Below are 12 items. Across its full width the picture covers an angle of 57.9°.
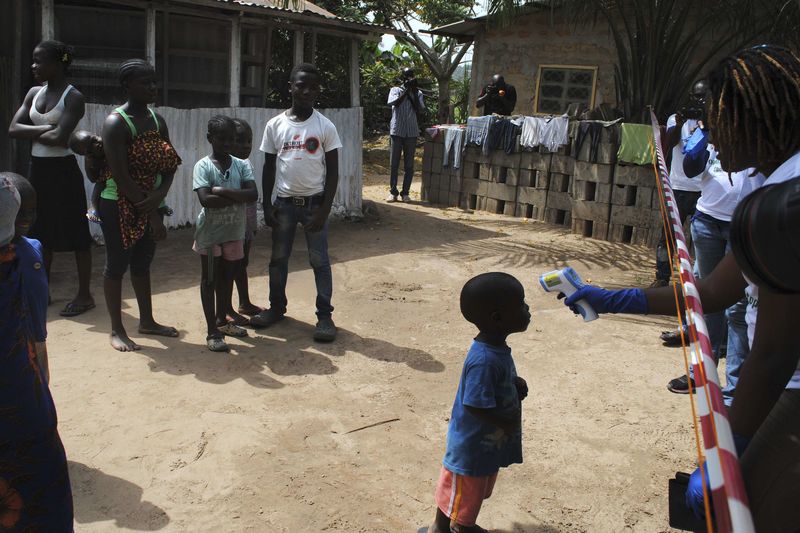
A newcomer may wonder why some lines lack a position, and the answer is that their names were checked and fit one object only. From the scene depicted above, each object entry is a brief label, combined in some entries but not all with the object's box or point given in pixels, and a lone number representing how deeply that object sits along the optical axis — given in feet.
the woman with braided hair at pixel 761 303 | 5.74
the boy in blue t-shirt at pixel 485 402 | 8.99
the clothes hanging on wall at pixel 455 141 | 38.40
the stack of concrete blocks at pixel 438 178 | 39.91
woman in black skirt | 17.83
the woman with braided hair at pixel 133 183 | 15.74
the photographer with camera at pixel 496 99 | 40.73
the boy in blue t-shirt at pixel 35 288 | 7.89
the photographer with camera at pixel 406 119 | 39.63
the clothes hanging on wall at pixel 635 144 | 29.81
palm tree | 29.91
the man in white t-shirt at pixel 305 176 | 17.63
